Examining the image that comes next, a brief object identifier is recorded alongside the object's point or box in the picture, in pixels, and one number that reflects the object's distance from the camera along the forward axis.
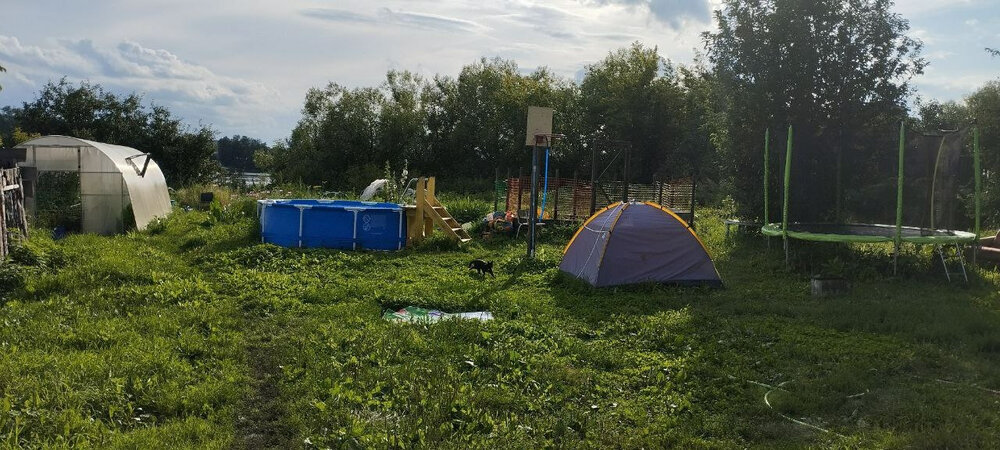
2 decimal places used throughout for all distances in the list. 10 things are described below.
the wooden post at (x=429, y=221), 15.20
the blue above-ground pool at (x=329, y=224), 13.80
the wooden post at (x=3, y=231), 9.59
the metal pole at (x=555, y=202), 16.56
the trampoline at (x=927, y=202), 10.44
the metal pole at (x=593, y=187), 14.70
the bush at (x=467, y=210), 19.20
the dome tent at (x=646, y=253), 9.95
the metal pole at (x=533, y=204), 12.44
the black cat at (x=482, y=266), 10.88
